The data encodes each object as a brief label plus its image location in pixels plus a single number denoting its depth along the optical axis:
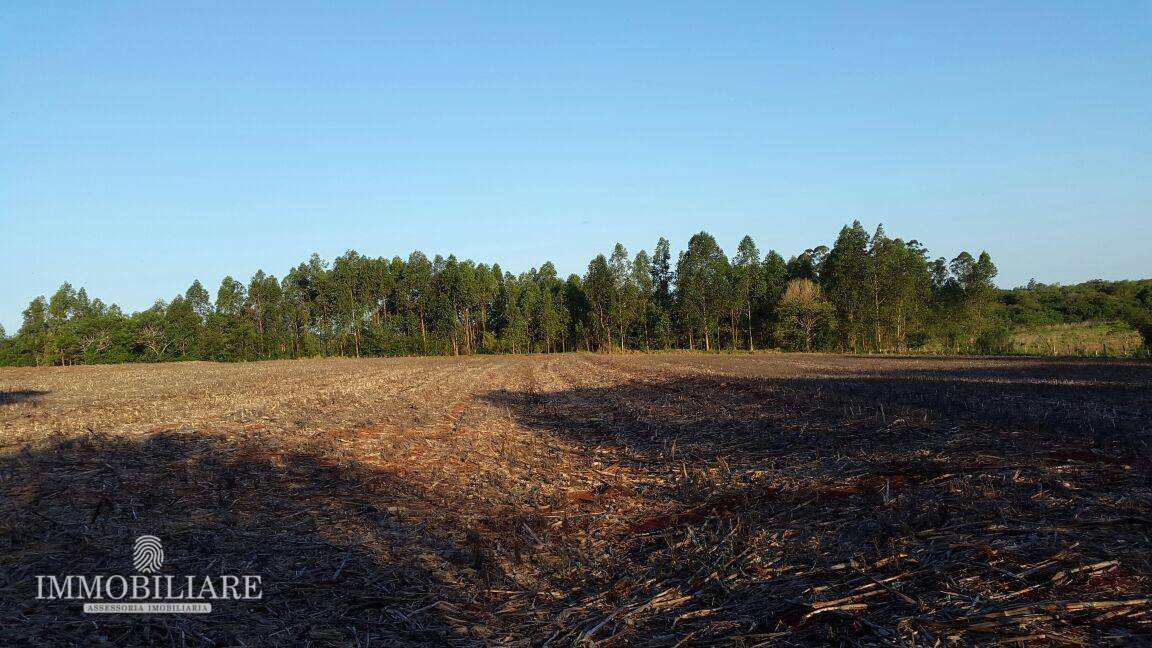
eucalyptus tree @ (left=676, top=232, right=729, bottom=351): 69.94
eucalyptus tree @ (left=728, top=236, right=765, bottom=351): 69.75
